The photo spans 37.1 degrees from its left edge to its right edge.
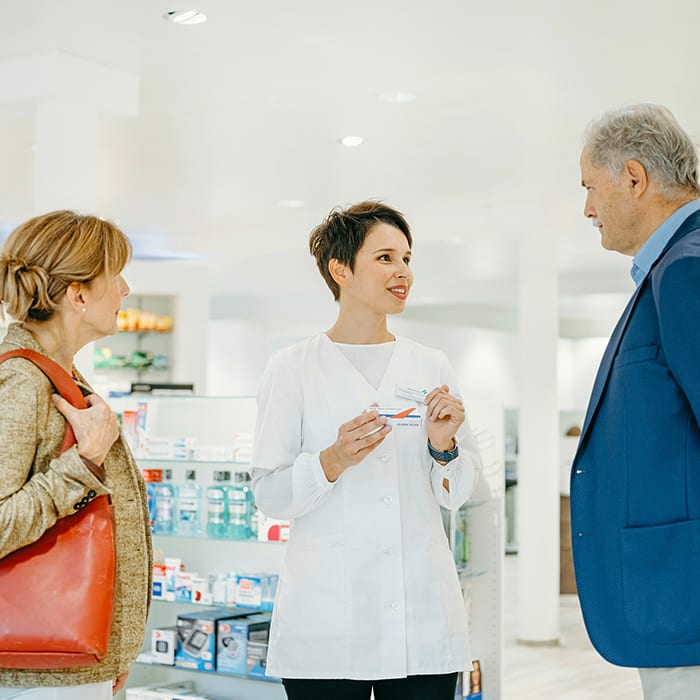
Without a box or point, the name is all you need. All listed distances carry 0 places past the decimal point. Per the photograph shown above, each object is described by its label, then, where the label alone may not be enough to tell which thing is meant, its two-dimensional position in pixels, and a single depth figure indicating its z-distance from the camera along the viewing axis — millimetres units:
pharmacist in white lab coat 2209
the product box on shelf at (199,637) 4422
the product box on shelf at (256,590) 4363
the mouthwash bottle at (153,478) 4691
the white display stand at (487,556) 4062
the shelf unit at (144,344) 10562
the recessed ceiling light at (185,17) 4027
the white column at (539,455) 7188
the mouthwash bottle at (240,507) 4402
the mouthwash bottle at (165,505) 4645
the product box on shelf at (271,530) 4242
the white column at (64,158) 4527
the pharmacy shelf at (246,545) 4082
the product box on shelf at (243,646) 4254
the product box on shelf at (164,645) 4543
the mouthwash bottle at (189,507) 4586
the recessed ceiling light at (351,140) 6035
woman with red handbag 1741
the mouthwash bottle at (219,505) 4477
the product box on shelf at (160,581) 4647
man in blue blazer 1668
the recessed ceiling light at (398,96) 5113
